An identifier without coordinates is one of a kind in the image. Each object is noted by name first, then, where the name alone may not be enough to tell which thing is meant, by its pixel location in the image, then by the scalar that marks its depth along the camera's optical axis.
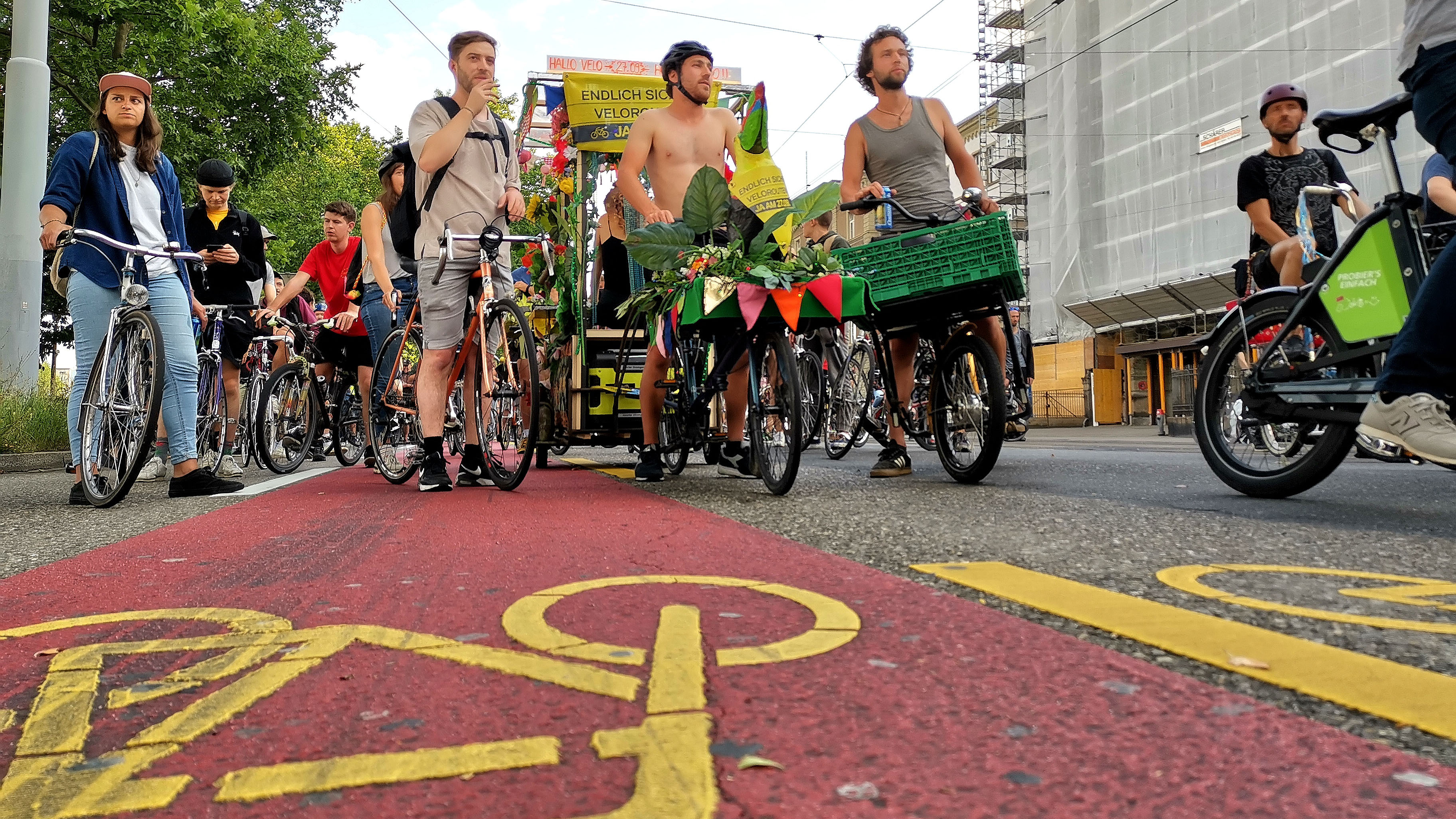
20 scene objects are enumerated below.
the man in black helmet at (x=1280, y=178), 6.25
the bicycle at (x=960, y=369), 4.88
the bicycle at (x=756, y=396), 4.45
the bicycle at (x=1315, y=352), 3.71
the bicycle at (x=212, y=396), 6.91
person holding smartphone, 7.36
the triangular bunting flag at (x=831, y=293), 4.72
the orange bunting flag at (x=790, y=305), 4.58
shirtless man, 5.44
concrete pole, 10.08
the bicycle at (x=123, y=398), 4.87
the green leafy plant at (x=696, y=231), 5.03
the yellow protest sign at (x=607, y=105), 7.91
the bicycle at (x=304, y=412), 7.72
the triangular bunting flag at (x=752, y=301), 4.57
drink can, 5.49
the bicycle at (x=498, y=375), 5.13
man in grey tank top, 5.77
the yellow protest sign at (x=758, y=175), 5.65
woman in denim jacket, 5.16
